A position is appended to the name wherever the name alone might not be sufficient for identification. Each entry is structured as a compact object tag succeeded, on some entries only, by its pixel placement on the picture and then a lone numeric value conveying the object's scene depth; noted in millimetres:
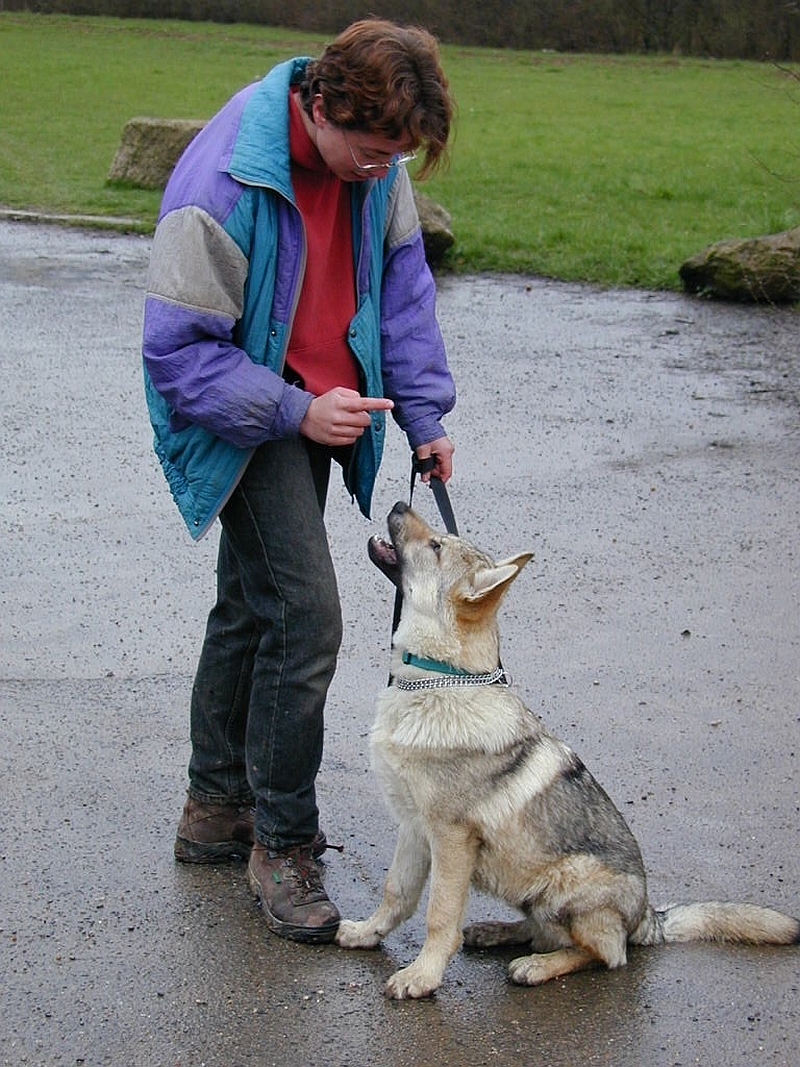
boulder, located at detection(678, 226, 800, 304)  11961
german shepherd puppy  3873
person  3652
